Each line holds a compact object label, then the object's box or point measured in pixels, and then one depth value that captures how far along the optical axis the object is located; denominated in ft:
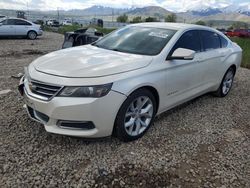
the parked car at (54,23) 91.12
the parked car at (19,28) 36.57
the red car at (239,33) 93.61
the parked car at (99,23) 96.90
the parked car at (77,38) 16.57
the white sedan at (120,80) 6.84
